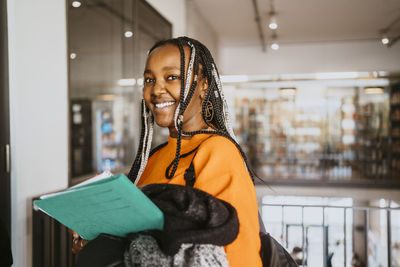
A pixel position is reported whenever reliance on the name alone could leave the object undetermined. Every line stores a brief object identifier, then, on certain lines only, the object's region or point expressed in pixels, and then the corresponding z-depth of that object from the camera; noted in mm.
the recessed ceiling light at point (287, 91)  8664
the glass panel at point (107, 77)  2836
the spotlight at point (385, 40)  7059
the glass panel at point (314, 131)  8242
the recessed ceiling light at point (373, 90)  8227
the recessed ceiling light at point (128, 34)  3826
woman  800
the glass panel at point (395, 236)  8285
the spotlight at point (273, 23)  5621
